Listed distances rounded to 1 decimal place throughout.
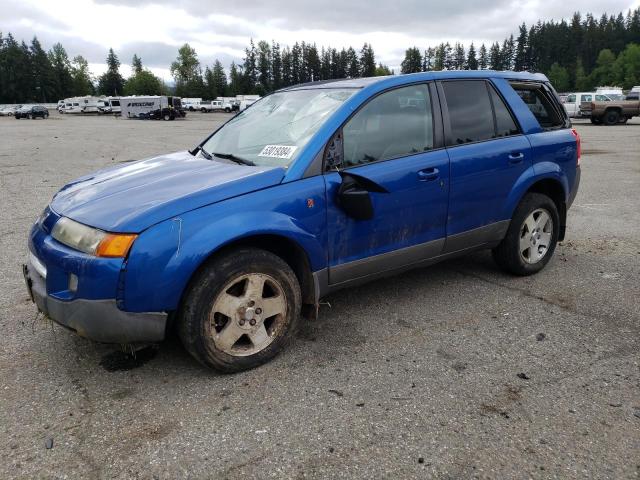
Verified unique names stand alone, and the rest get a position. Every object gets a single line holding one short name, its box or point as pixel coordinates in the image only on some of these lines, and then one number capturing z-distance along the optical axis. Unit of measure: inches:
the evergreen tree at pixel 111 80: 4918.8
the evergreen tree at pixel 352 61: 5362.7
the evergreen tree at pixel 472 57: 5058.1
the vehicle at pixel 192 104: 3216.0
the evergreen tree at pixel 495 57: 5103.3
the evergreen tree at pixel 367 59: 5280.5
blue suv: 109.9
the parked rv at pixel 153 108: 2007.9
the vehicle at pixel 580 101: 1157.7
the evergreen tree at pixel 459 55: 5193.4
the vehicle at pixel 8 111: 2716.5
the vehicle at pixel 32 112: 2268.7
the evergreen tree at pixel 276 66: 5196.9
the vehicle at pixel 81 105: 2876.5
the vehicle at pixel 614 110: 1126.4
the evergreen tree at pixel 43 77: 4319.9
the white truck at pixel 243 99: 2954.0
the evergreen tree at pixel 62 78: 4451.3
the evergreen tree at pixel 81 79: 4714.6
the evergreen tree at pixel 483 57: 5132.9
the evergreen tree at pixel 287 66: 5319.9
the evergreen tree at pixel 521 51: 5040.8
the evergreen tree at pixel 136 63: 5536.4
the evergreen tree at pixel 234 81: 4798.2
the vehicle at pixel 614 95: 1157.1
